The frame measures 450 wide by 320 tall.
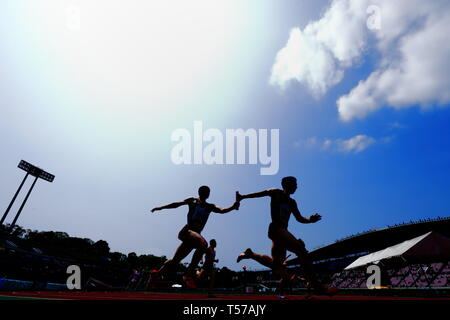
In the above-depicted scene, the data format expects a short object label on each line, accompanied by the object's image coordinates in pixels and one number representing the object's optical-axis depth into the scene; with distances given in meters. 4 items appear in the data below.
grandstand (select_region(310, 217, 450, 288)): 18.33
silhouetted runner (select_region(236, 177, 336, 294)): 4.23
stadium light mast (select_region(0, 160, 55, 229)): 46.16
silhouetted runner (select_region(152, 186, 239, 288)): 5.02
